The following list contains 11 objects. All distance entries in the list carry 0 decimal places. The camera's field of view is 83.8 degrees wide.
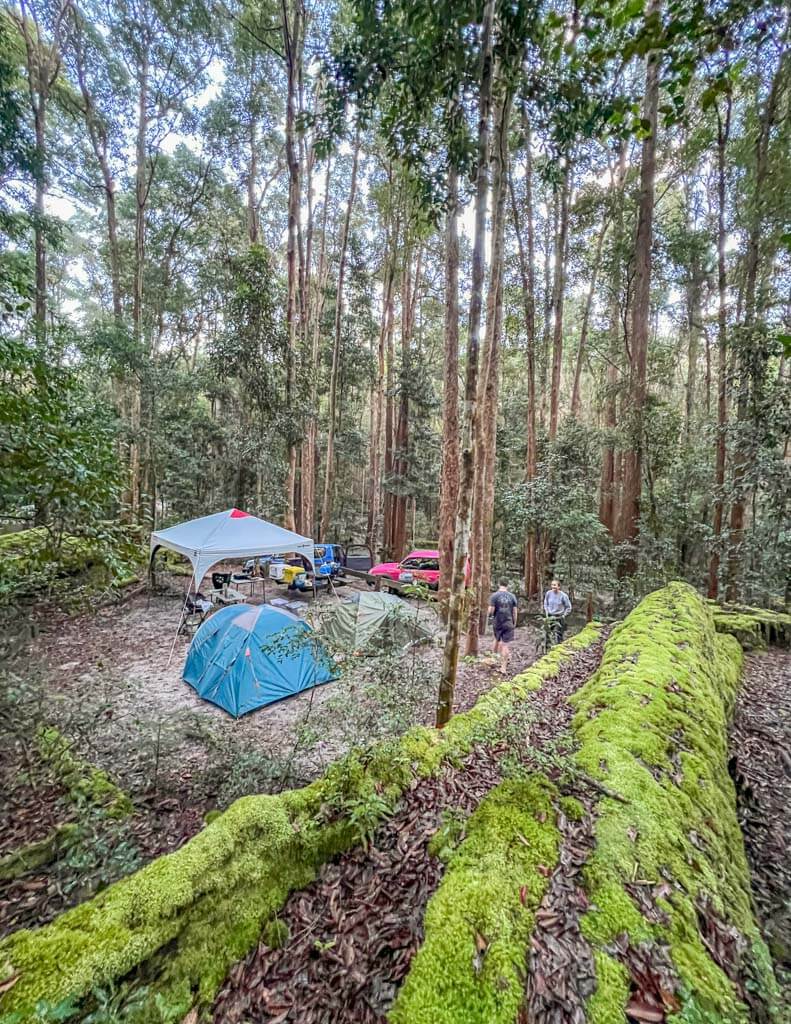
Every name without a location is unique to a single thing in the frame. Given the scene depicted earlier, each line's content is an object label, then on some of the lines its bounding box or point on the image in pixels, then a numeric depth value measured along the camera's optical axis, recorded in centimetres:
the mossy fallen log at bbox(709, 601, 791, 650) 766
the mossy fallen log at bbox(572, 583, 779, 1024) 160
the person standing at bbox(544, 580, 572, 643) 773
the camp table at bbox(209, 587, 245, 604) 1047
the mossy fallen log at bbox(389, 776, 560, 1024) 144
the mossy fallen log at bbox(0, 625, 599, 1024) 143
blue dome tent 610
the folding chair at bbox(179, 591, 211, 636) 895
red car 1298
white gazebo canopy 891
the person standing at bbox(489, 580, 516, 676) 743
